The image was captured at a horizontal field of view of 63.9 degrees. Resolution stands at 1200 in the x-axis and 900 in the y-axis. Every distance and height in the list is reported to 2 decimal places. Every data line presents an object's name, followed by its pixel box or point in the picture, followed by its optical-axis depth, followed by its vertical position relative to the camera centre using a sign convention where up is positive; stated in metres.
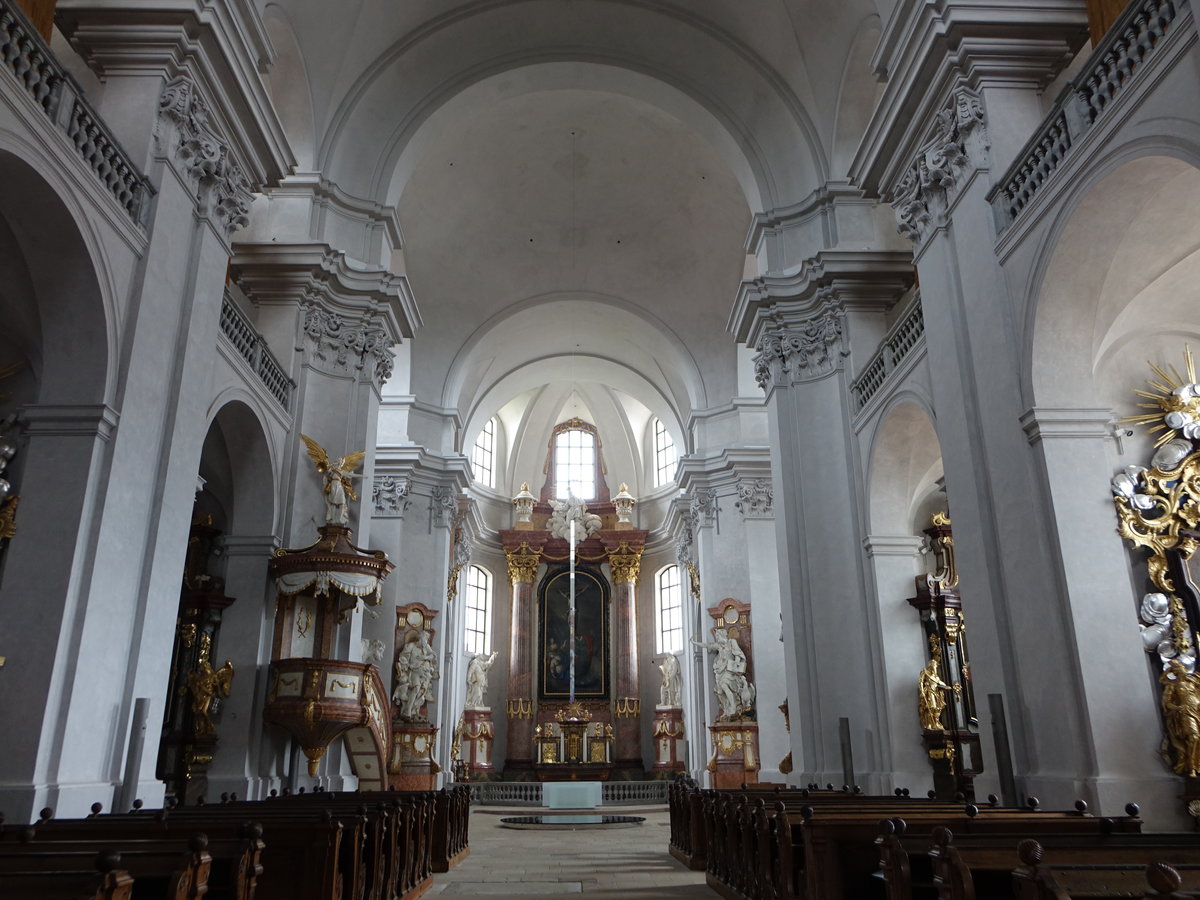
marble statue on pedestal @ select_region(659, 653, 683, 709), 24.47 +2.17
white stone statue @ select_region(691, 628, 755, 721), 17.19 +1.57
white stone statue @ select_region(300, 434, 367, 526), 11.14 +3.34
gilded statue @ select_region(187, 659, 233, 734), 9.88 +0.89
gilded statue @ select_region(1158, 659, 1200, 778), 6.08 +0.30
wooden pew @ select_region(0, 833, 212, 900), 3.03 -0.26
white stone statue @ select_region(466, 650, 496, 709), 24.03 +2.25
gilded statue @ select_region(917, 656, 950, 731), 10.32 +0.75
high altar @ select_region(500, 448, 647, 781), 24.53 +3.22
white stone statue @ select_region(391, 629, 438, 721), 17.06 +1.75
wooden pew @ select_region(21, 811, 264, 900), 3.69 -0.23
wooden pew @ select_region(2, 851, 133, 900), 2.61 -0.28
